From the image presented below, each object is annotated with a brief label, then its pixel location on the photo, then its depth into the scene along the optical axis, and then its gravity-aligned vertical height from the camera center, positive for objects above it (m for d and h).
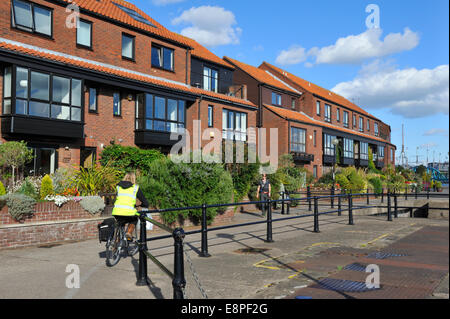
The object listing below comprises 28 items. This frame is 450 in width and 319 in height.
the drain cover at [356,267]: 6.61 -1.59
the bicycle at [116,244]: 7.17 -1.32
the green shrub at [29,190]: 10.95 -0.47
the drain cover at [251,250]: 8.43 -1.67
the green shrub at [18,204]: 9.62 -0.76
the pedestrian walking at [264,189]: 16.41 -0.61
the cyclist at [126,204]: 7.68 -0.59
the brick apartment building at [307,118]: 35.38 +6.01
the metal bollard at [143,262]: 5.79 -1.30
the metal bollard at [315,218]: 11.31 -1.26
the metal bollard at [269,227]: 9.59 -1.32
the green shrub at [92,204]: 11.09 -0.86
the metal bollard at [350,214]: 13.08 -1.36
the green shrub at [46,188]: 11.13 -0.40
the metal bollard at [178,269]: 4.07 -0.99
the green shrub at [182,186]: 12.33 -0.39
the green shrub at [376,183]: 31.19 -0.69
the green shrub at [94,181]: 12.26 -0.23
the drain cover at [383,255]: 7.71 -1.62
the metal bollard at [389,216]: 14.05 -1.49
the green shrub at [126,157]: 18.69 +0.83
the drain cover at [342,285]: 5.39 -1.58
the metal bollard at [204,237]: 7.84 -1.28
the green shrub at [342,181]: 28.76 -0.47
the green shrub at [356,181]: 28.99 -0.47
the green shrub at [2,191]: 10.50 -0.46
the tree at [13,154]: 13.40 +0.69
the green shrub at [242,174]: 18.86 +0.02
